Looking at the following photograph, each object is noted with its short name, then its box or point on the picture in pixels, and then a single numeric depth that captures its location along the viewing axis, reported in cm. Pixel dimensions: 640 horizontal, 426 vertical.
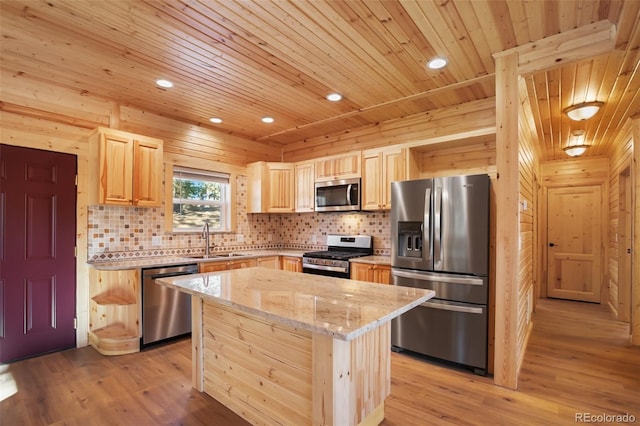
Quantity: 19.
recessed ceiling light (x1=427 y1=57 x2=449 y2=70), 275
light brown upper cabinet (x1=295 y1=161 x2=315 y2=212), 470
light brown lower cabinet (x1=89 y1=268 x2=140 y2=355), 326
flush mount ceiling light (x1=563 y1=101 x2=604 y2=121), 331
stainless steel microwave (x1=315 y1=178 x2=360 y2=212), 416
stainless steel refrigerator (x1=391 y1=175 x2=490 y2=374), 284
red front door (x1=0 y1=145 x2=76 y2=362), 304
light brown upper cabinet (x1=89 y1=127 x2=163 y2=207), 334
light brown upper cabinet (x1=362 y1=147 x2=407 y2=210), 379
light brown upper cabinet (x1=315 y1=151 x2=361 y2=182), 418
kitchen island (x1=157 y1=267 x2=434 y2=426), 158
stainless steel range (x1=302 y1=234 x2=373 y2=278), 397
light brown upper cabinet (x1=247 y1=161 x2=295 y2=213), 491
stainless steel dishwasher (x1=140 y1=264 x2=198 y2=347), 337
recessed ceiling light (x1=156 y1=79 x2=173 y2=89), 316
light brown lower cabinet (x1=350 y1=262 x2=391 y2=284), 360
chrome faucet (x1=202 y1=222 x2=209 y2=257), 434
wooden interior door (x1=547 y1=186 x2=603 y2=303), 562
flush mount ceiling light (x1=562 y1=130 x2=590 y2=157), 457
